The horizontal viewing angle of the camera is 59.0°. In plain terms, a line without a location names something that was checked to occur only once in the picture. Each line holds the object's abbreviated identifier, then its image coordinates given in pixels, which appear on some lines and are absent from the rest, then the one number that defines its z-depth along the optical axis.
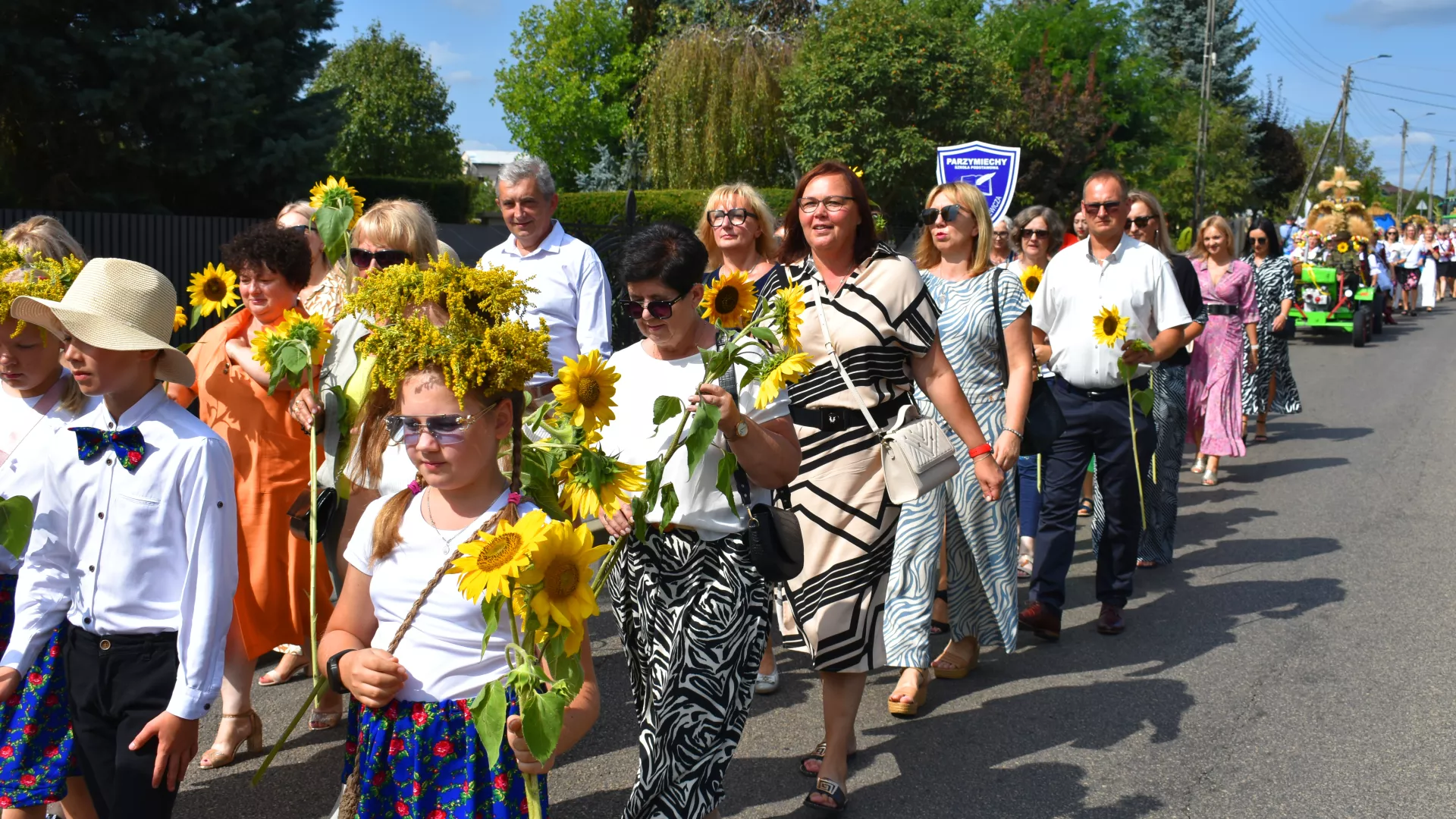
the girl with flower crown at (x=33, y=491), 3.04
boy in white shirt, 2.96
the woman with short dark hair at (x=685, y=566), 3.29
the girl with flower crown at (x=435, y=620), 2.52
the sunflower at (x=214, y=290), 4.99
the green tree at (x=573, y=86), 42.78
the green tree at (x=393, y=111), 46.09
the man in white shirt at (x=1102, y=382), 6.03
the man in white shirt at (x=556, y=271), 5.77
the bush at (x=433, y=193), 23.12
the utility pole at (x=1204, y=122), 29.67
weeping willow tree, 26.97
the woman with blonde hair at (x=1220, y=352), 10.16
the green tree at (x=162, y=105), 12.14
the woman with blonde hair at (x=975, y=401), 5.36
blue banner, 10.84
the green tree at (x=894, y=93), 23.12
